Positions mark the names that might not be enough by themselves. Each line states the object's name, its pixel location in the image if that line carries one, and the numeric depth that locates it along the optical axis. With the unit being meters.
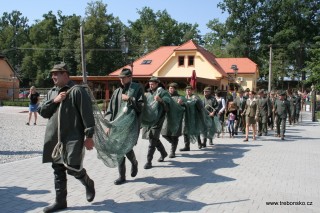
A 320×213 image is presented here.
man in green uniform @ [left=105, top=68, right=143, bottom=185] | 6.53
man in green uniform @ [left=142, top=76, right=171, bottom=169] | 7.86
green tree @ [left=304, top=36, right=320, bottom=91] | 31.70
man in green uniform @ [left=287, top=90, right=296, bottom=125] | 21.27
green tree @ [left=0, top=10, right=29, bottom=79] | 76.56
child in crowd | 14.22
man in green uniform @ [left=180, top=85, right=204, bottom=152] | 9.98
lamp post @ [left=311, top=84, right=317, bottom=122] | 23.64
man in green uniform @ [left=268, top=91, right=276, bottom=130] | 16.97
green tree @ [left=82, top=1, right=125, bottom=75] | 58.47
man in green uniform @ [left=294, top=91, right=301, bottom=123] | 23.08
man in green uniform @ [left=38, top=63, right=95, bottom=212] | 4.91
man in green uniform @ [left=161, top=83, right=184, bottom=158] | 8.88
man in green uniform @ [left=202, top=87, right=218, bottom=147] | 11.24
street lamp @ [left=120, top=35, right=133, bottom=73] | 20.91
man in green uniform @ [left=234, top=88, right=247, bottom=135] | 15.32
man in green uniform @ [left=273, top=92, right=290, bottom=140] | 14.06
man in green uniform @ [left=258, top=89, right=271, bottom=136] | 14.99
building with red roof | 38.44
